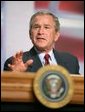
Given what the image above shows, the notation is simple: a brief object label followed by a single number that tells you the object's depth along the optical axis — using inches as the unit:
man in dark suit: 257.4
